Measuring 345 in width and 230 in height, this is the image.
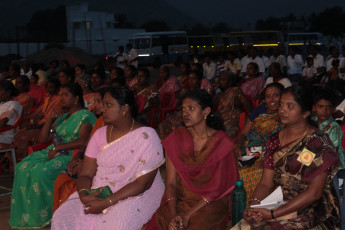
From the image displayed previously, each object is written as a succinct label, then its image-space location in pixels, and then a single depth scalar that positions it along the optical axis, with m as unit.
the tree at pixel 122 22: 79.00
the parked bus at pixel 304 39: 31.64
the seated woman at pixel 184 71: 9.70
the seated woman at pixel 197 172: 3.29
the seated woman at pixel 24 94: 7.15
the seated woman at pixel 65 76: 7.34
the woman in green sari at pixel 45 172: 4.68
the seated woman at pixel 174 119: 7.12
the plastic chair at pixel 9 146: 5.99
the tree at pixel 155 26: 70.06
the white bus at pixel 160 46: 24.64
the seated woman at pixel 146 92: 7.41
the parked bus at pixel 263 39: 30.07
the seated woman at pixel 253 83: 8.09
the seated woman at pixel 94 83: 6.94
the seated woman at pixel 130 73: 9.13
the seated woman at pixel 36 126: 6.68
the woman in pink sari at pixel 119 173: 3.45
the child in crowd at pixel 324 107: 3.99
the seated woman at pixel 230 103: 6.23
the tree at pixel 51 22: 77.12
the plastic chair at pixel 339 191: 3.06
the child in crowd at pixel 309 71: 12.71
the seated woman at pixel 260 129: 4.34
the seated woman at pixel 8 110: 6.02
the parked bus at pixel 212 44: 29.50
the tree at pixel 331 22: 53.28
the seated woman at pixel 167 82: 8.56
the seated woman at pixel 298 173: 2.86
